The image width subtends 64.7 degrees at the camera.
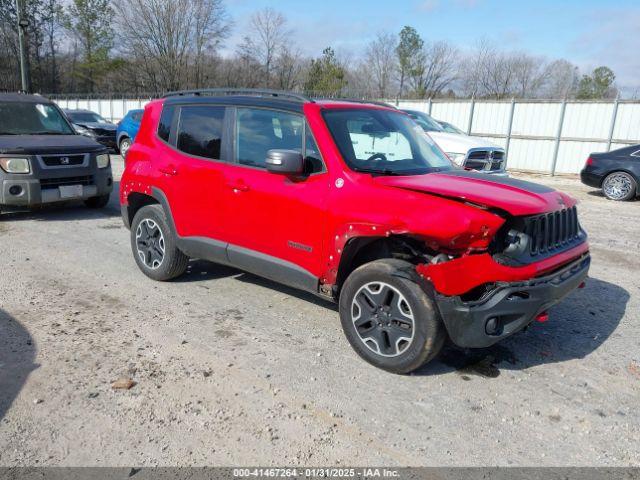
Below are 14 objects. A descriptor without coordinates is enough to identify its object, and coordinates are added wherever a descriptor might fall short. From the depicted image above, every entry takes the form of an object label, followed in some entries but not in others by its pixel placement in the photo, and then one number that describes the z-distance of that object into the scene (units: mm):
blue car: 16683
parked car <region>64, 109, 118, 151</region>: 18156
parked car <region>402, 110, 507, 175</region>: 10375
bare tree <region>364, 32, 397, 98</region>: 53250
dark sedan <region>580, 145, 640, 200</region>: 11805
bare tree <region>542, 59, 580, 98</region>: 48925
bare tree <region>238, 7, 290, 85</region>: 51812
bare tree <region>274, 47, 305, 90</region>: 51188
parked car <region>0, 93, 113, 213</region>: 7621
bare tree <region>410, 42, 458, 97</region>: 52625
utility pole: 20383
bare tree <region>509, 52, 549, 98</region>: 47938
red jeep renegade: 3281
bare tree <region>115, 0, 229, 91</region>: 51344
